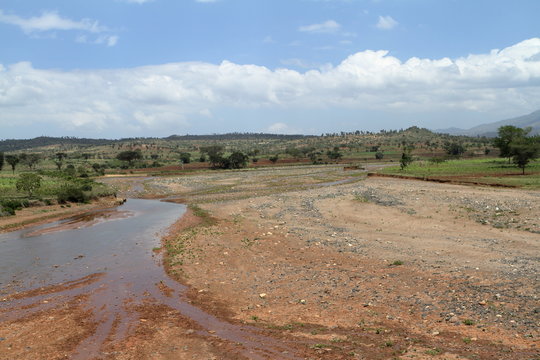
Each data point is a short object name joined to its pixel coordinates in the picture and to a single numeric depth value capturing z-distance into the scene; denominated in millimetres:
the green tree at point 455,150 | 135625
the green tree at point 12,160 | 106062
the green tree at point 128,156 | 132125
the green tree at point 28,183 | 49219
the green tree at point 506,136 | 83238
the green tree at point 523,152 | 63844
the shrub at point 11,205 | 39975
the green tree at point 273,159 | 132550
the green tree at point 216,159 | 118125
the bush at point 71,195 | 48781
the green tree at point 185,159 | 131250
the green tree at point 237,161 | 117188
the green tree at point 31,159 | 120750
